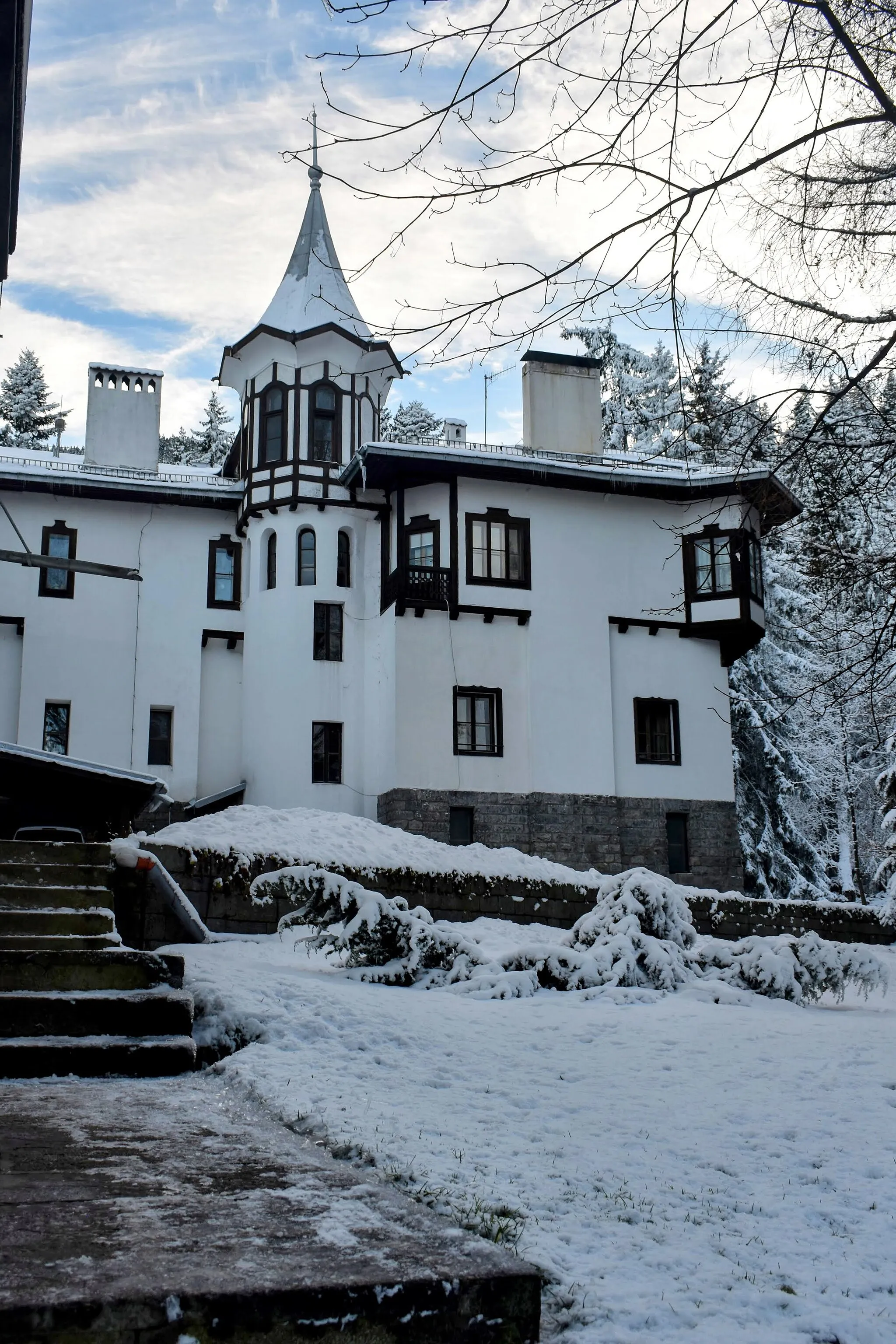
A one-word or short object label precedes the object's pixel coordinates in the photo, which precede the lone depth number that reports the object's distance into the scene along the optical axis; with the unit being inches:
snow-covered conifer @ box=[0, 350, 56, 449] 2026.3
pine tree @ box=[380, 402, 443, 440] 2046.0
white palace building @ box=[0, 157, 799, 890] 1026.7
